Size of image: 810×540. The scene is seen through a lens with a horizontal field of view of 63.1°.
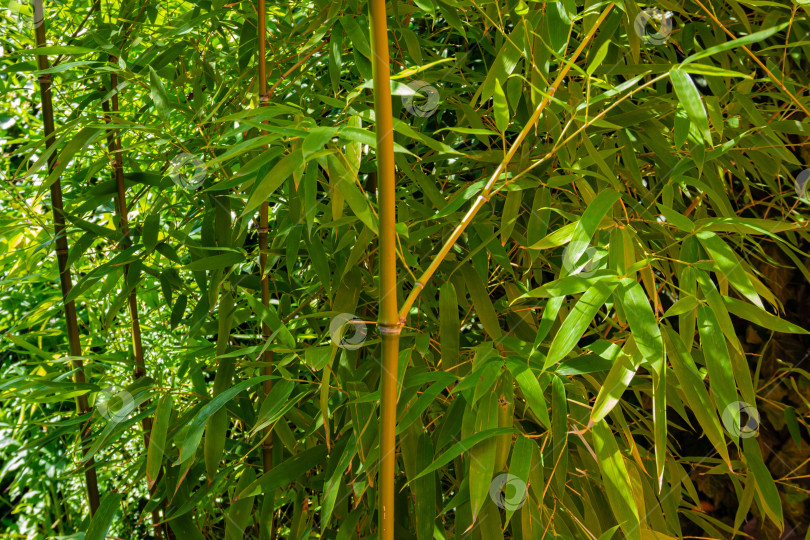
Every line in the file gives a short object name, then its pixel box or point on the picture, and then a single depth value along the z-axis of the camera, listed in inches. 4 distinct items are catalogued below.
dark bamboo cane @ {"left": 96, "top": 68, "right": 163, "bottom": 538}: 39.4
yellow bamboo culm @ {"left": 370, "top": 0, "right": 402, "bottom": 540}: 22.5
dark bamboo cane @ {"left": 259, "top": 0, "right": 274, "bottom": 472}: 35.9
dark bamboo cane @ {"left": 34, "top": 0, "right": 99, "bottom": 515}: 37.8
